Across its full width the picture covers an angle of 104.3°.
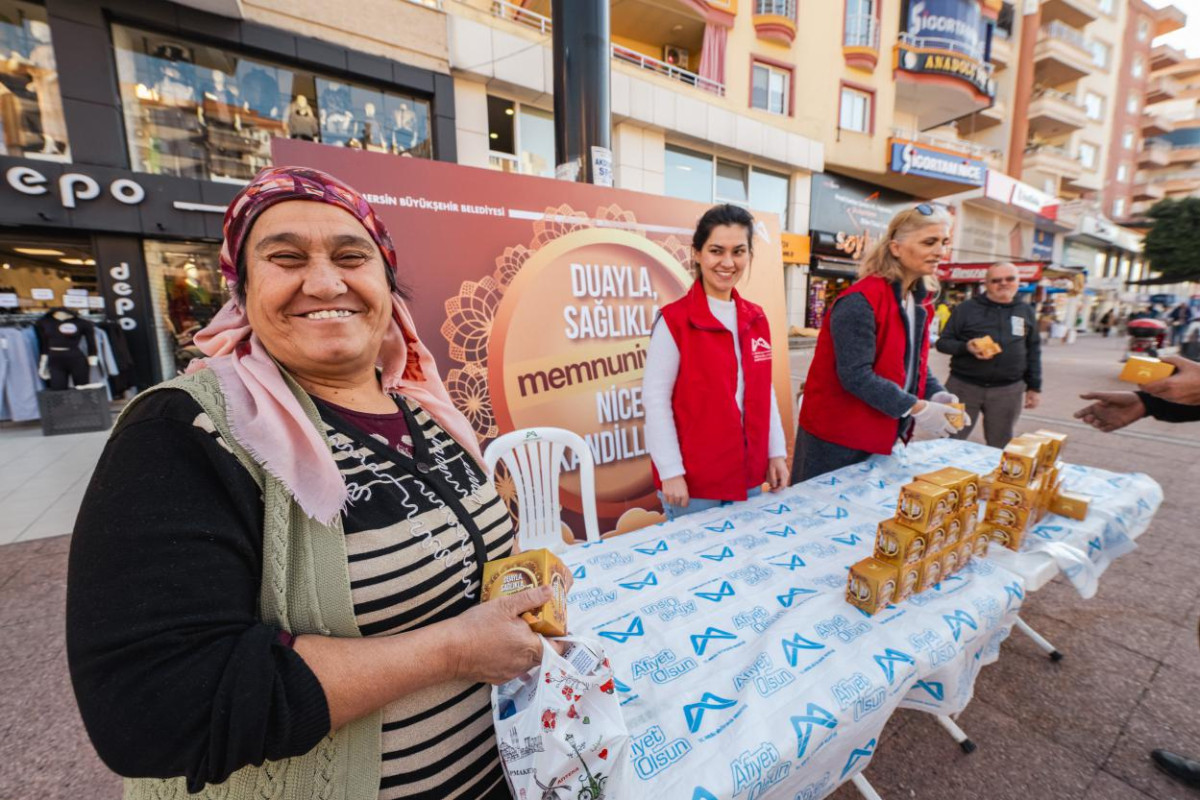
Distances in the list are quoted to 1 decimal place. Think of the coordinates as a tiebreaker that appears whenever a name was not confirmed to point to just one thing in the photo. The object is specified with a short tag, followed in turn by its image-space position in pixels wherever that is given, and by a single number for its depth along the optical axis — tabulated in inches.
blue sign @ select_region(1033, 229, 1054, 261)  898.1
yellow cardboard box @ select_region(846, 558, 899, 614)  48.4
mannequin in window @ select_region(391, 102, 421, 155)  300.8
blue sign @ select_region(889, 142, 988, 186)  528.7
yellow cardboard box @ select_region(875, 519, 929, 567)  49.8
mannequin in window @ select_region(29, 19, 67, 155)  236.7
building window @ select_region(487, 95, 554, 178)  329.1
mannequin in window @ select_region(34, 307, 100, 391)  229.0
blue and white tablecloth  35.1
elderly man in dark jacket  146.9
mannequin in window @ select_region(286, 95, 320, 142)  282.0
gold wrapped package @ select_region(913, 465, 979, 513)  55.2
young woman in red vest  79.0
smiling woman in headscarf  23.2
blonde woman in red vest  82.3
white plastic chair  89.5
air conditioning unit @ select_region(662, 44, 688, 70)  440.8
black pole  142.4
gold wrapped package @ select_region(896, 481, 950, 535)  51.2
